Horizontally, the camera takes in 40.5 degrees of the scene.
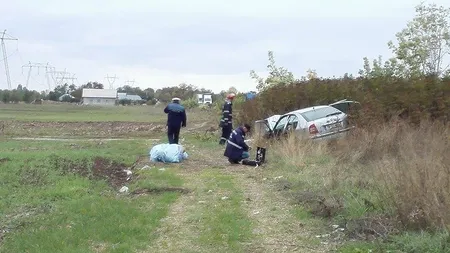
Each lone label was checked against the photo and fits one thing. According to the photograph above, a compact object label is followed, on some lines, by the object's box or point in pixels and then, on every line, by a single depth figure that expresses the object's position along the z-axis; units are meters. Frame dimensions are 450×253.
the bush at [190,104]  79.38
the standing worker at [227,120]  22.33
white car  18.17
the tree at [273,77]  42.42
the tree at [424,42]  35.16
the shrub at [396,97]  17.38
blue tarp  17.23
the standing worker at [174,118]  19.23
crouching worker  16.59
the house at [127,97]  145.96
